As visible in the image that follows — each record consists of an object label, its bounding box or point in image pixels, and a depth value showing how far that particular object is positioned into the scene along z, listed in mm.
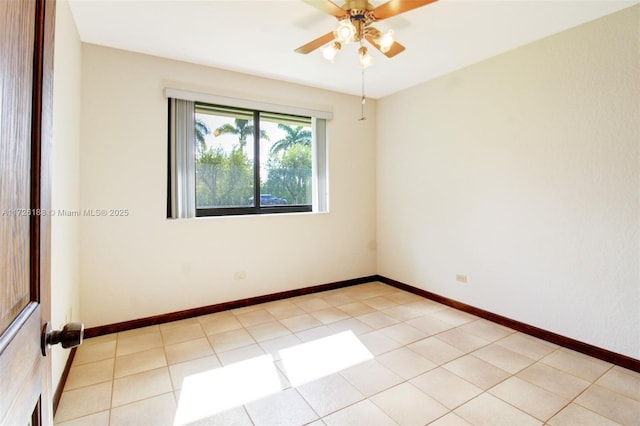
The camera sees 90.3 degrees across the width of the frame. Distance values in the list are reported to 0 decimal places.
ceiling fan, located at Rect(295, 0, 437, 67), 1842
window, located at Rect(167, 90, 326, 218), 3119
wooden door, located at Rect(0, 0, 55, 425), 524
